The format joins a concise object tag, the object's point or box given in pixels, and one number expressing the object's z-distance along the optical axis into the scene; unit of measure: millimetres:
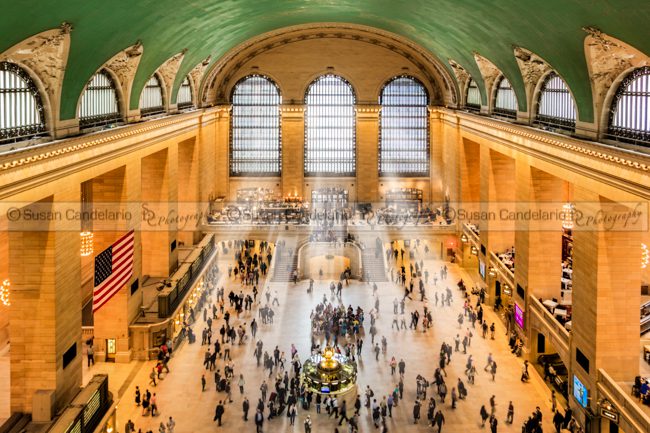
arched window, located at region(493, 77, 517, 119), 30172
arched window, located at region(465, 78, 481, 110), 37312
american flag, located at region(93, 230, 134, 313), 20297
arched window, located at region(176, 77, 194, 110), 36931
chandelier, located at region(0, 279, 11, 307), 18577
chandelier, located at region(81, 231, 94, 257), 21672
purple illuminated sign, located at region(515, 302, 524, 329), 26812
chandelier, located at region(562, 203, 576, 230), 24266
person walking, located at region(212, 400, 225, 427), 20391
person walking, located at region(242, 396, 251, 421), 21078
